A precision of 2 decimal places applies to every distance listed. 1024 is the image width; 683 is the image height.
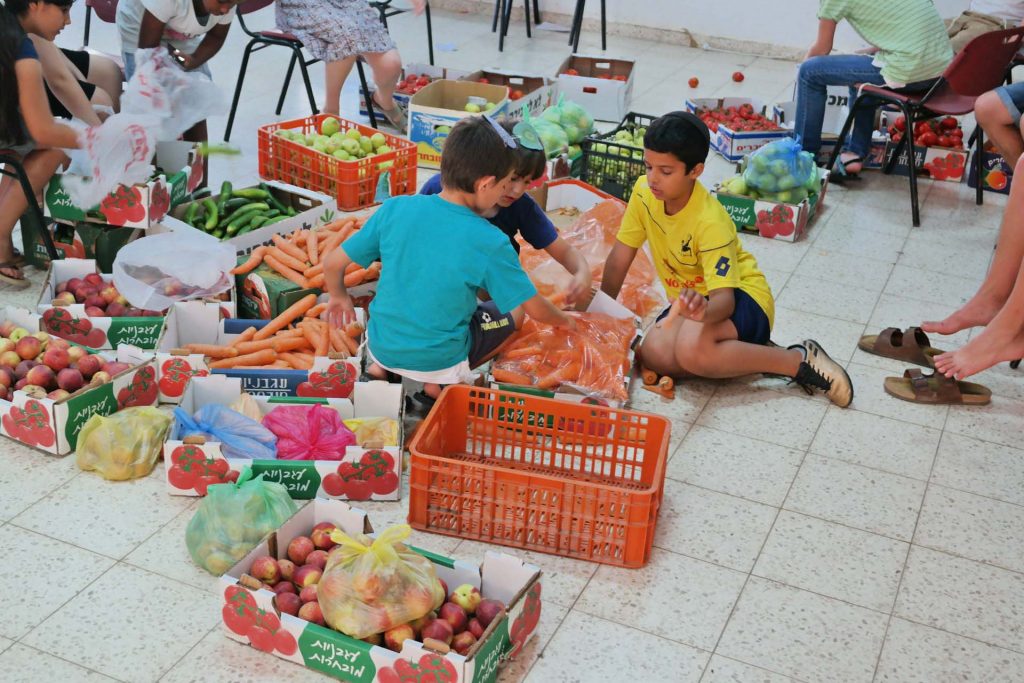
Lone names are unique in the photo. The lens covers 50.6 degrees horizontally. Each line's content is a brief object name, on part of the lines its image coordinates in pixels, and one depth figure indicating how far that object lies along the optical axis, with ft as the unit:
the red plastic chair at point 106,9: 17.96
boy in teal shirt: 9.16
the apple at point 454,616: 7.34
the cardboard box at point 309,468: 8.94
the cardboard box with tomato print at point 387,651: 6.93
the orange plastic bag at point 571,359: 10.73
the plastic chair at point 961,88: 15.76
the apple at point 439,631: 7.16
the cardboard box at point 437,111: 17.20
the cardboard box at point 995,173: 17.93
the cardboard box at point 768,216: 15.60
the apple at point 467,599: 7.55
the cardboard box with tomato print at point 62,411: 9.43
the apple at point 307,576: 7.59
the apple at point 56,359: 9.93
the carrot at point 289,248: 11.99
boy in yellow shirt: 10.46
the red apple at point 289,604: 7.38
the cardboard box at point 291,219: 12.45
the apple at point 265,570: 7.58
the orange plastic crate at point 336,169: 14.62
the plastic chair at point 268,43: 18.01
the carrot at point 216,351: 10.69
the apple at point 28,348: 10.07
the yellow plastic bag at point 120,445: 9.30
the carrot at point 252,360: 10.61
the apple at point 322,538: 8.03
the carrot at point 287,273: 11.59
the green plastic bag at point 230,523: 8.18
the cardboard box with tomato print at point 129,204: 12.17
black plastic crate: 15.81
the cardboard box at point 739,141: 18.21
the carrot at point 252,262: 11.90
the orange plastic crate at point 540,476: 8.50
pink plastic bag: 9.30
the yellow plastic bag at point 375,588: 7.07
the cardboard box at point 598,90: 20.27
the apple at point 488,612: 7.45
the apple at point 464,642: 7.16
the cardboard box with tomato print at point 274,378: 10.25
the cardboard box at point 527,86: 19.07
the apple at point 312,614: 7.34
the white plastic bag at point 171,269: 11.42
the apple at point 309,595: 7.48
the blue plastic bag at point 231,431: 9.16
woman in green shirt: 16.70
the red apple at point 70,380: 9.83
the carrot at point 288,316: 11.05
